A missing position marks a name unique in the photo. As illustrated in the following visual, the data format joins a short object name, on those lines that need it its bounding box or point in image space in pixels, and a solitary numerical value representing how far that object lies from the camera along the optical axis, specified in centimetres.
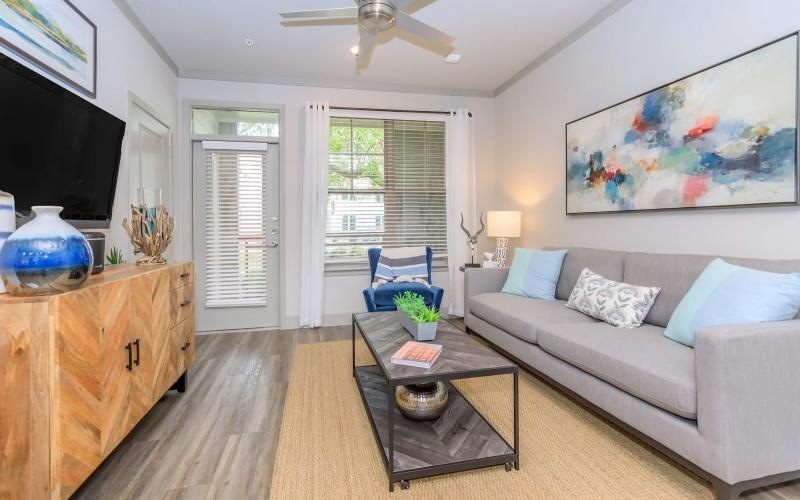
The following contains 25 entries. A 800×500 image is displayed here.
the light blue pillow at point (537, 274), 327
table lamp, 408
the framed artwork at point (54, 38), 181
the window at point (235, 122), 420
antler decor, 456
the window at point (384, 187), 450
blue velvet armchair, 366
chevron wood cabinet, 128
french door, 416
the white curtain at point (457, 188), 464
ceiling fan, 212
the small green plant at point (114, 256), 260
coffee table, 162
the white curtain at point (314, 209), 426
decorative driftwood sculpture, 244
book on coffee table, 173
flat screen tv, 162
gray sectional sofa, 140
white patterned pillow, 229
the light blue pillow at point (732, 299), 166
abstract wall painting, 198
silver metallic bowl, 194
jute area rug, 160
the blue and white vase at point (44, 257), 134
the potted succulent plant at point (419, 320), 212
